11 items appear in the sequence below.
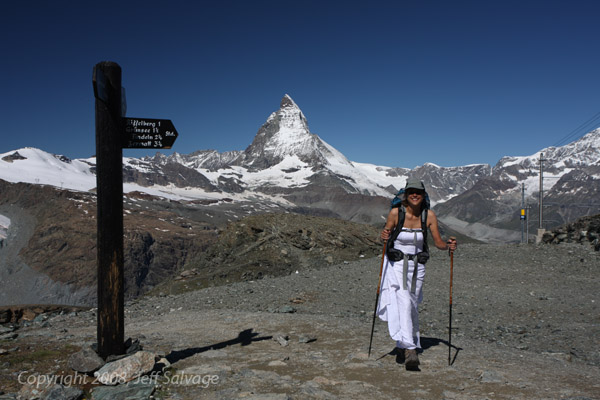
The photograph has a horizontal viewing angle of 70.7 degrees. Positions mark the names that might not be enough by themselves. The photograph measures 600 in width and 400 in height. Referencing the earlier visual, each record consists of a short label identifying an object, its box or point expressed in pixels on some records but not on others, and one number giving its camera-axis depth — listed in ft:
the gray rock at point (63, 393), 15.88
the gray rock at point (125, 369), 17.69
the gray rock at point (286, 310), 37.15
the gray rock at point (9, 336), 26.36
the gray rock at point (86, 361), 18.39
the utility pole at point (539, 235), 88.79
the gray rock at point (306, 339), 25.54
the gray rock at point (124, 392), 16.35
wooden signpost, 19.04
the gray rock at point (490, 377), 17.95
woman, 20.95
